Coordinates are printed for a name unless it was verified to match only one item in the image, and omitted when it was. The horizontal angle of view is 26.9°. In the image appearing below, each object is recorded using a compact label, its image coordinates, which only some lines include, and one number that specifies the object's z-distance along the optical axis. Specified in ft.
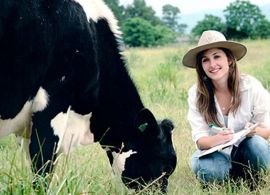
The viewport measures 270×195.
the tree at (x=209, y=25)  125.80
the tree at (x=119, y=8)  170.71
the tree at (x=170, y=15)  322.69
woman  16.48
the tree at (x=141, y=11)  200.00
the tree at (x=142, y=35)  136.56
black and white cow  13.12
